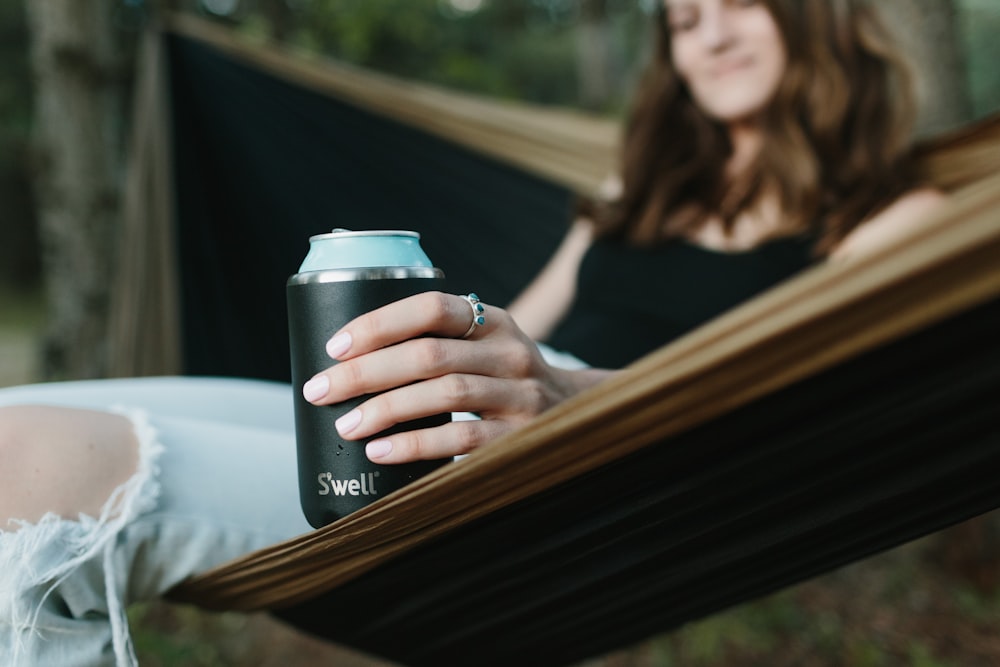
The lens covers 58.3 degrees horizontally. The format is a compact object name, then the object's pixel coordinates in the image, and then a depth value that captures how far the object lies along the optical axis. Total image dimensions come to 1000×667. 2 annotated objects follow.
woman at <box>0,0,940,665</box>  0.72
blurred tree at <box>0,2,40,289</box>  10.44
